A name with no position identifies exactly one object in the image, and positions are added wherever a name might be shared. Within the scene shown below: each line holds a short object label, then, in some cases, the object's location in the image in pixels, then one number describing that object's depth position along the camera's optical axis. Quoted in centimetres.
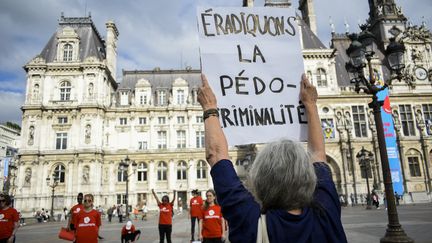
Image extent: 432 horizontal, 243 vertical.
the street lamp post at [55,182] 3148
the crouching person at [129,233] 1018
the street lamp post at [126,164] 2530
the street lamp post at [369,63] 830
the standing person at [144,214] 2660
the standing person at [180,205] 3644
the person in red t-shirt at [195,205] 1009
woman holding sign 159
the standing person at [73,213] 640
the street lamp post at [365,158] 2526
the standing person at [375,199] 2605
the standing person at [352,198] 3264
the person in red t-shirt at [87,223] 614
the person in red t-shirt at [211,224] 698
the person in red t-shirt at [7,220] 690
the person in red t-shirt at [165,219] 923
